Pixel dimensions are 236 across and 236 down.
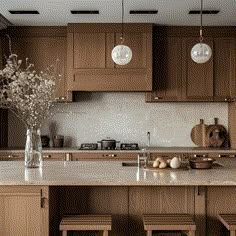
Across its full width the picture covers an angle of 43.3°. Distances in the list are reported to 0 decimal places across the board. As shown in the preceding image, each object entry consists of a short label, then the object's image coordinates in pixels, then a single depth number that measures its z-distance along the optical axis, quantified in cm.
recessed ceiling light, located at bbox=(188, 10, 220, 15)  326
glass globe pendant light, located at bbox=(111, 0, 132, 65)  251
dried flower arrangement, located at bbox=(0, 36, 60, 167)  229
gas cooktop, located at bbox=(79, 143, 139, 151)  362
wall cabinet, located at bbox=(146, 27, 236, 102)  371
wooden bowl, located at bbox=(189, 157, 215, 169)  233
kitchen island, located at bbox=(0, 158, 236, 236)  203
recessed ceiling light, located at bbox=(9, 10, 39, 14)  330
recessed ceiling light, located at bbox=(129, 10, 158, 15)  328
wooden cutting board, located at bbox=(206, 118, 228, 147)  382
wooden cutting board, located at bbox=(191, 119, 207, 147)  388
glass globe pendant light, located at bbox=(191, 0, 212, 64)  244
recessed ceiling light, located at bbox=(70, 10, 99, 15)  330
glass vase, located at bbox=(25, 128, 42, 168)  229
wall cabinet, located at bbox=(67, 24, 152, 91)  364
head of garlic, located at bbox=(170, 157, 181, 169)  231
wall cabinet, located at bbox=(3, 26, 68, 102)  372
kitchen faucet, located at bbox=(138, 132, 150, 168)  239
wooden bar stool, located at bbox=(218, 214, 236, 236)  196
